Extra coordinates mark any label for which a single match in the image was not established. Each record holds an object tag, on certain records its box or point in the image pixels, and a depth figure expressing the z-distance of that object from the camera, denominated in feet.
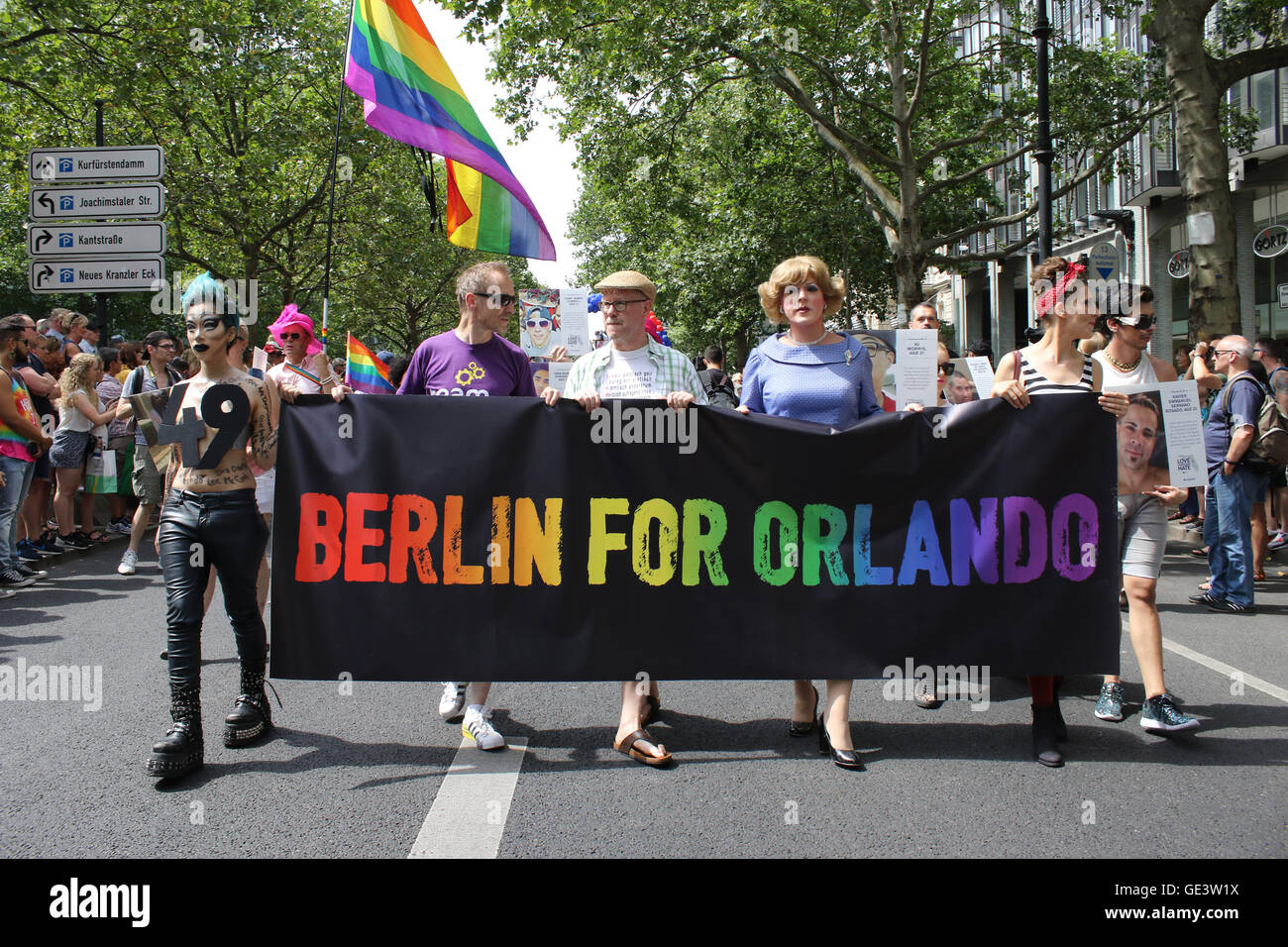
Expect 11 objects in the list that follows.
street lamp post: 48.55
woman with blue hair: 14.15
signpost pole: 45.11
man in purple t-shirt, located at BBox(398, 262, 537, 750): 15.96
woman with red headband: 14.82
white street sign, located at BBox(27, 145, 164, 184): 42.57
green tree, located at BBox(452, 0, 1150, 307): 61.00
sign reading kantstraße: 42.78
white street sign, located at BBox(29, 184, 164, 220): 42.34
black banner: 14.80
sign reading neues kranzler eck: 42.77
